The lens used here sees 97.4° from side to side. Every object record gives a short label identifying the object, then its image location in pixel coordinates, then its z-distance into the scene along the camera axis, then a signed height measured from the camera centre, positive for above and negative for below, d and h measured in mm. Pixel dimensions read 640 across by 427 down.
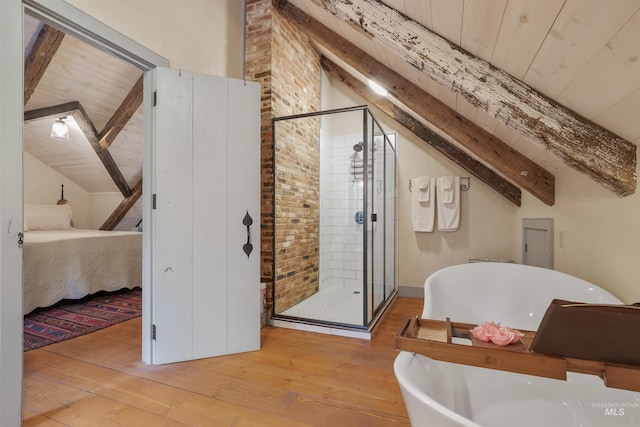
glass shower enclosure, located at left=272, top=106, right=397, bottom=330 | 2652 -60
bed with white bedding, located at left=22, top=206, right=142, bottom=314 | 2791 -579
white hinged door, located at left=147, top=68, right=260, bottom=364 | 1876 -16
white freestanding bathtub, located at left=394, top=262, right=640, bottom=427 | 939 -716
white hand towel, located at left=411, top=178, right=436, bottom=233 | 3445 +35
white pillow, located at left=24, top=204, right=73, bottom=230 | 4062 -76
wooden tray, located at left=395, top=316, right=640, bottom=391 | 688 -391
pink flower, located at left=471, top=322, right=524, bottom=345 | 823 -364
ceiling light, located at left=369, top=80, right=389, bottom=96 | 3057 +1380
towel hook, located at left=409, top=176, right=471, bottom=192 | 3359 +372
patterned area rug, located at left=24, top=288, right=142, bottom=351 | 2330 -1028
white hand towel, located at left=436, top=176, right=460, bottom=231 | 3344 +96
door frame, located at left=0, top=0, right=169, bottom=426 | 1269 +84
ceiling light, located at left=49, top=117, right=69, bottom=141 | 3377 +997
